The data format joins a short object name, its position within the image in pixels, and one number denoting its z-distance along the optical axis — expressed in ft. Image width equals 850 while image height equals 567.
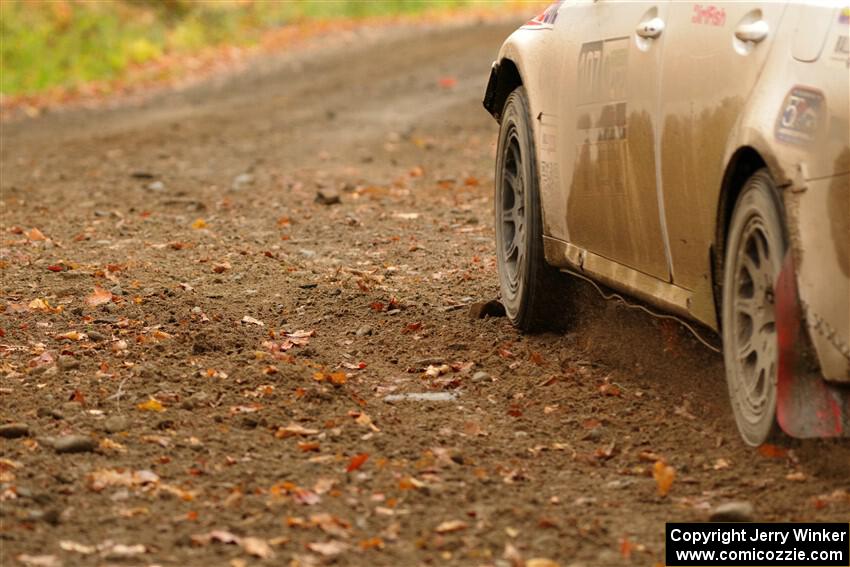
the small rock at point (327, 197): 71.20
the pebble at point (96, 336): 40.14
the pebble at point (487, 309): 44.32
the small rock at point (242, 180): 78.84
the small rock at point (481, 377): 37.69
